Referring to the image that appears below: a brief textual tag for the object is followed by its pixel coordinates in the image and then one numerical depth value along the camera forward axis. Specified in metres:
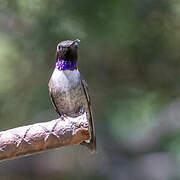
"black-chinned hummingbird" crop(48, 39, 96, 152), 3.39
